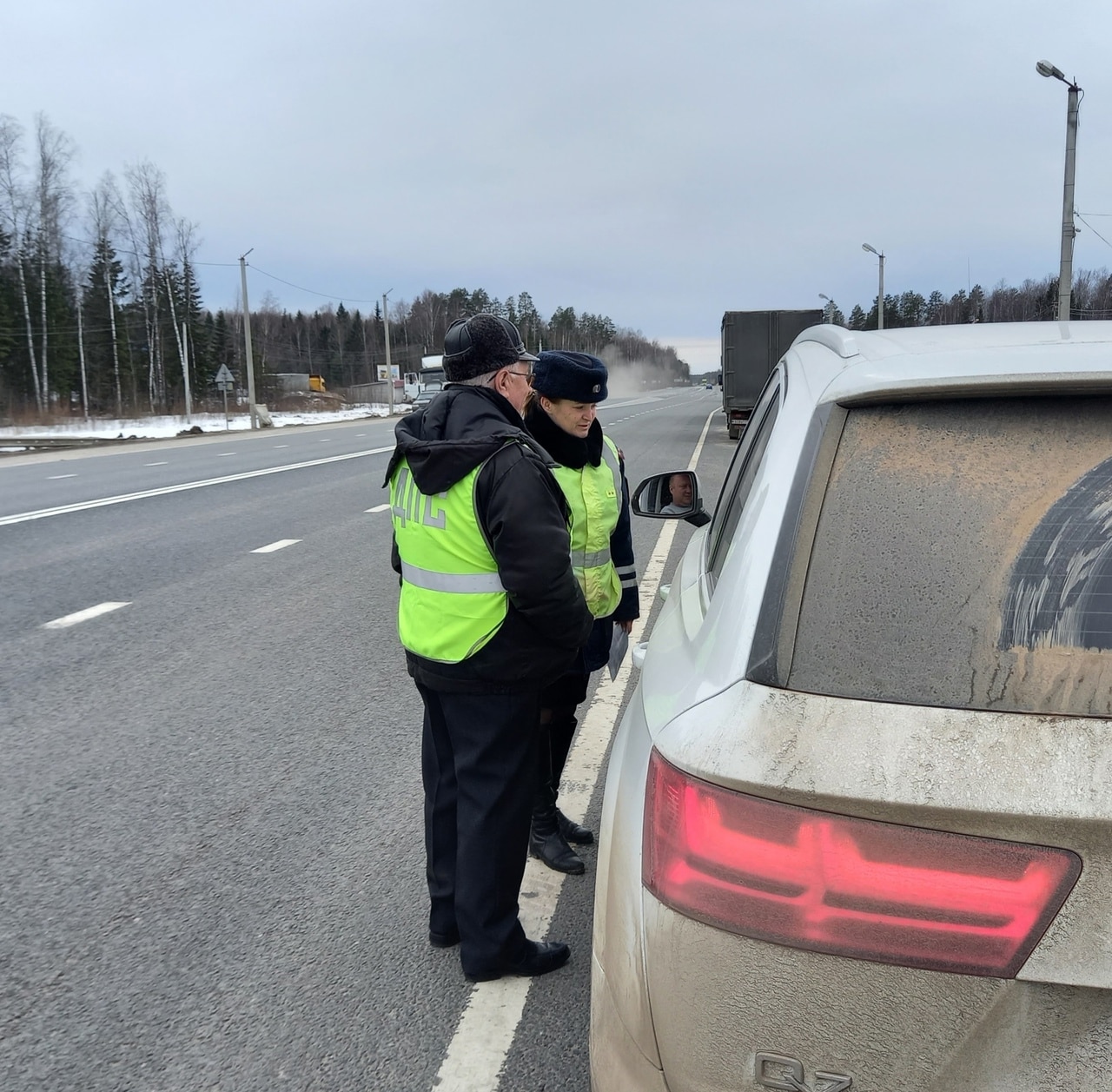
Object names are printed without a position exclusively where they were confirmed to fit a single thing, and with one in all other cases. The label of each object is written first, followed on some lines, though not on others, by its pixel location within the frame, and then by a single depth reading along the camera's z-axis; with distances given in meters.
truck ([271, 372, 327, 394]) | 91.31
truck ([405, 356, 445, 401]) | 50.75
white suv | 1.14
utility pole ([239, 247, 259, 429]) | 40.31
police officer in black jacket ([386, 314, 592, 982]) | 2.42
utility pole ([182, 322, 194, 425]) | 50.38
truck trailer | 25.20
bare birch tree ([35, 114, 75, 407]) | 55.03
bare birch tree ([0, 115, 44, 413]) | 51.69
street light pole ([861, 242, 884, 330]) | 40.35
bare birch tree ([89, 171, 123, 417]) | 63.56
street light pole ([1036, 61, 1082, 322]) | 19.03
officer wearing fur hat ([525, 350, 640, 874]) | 3.04
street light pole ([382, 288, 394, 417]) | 54.00
